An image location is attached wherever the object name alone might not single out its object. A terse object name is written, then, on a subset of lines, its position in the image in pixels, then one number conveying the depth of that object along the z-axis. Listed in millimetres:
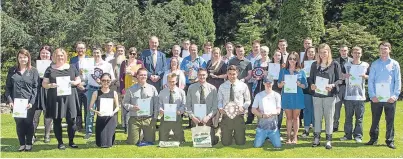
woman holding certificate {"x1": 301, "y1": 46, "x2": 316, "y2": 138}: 10085
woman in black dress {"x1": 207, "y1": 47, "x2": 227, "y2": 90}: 11039
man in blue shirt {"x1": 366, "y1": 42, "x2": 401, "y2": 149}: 9445
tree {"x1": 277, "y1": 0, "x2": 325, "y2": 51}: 21094
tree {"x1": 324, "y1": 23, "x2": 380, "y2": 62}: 18938
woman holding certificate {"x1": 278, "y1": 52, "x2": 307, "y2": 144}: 9711
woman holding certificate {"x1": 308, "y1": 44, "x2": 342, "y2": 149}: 9422
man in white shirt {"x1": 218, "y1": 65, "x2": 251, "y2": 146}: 9781
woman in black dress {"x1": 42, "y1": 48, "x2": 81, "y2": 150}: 9250
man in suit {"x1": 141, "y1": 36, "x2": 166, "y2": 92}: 11148
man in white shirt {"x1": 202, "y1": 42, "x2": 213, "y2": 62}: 12298
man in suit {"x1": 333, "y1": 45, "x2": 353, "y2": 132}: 10602
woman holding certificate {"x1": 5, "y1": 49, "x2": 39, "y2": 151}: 8992
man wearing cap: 9609
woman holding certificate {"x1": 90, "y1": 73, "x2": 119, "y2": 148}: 9633
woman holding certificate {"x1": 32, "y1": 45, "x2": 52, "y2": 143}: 9500
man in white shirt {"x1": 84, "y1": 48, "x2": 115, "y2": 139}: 10336
